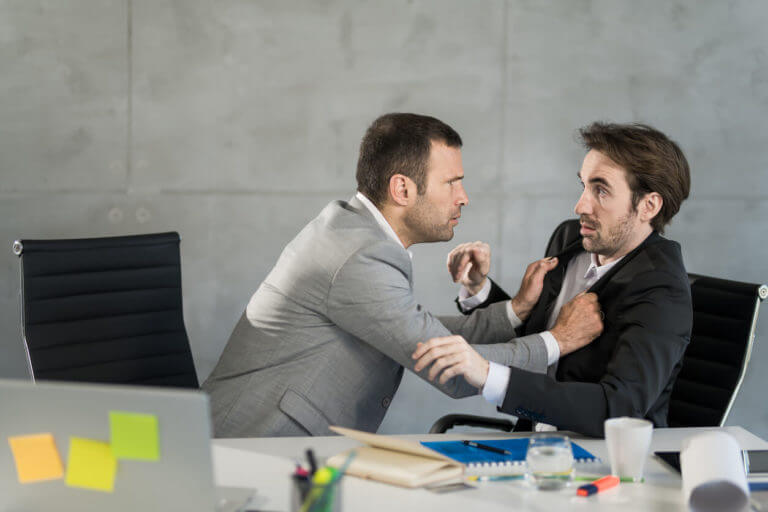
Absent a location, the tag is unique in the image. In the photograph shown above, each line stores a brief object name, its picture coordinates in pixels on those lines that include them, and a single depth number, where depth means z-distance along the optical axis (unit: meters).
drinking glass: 3.29
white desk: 3.20
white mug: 3.32
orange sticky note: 3.00
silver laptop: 2.87
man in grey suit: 3.81
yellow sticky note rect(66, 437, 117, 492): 2.98
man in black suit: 3.61
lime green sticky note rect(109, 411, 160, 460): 2.91
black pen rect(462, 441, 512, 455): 3.43
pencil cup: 2.99
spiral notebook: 3.37
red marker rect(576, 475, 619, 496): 3.26
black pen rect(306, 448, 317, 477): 3.01
